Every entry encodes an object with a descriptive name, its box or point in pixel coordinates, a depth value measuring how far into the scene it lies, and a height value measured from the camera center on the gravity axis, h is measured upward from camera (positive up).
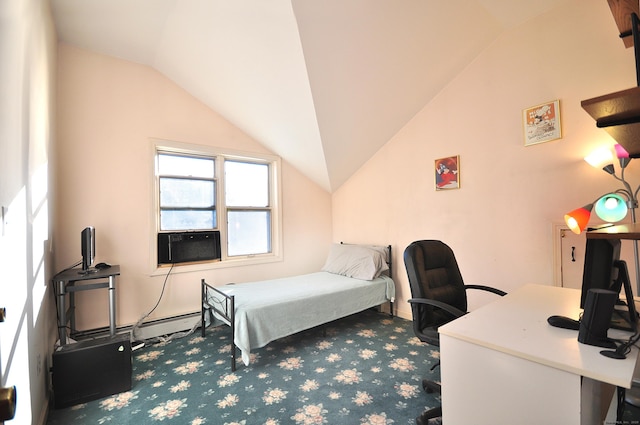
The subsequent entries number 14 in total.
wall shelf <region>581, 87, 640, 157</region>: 0.69 +0.27
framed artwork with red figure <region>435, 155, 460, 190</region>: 3.07 +0.45
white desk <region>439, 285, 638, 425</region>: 1.01 -0.64
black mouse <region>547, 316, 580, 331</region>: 1.31 -0.53
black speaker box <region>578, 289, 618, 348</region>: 1.11 -0.44
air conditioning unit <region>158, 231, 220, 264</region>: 3.23 -0.32
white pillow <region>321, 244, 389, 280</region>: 3.51 -0.61
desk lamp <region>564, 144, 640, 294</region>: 1.67 +0.05
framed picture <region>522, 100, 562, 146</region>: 2.41 +0.78
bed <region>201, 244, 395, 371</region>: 2.48 -0.83
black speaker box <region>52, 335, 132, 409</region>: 1.97 -1.08
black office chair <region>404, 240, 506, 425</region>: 1.88 -0.56
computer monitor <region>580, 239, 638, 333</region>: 1.29 -0.31
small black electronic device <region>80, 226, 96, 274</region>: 2.35 -0.22
